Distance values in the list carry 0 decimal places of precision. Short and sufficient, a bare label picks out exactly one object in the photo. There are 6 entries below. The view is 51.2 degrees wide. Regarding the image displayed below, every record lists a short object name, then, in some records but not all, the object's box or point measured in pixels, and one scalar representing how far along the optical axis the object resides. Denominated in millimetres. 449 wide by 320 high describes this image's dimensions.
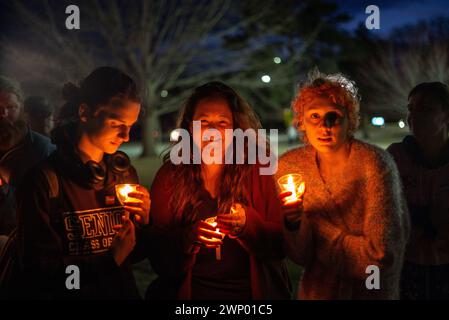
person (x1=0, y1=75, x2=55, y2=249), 3787
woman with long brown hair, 3223
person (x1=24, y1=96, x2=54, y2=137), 4672
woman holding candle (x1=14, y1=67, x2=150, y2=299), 3133
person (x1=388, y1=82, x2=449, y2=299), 3586
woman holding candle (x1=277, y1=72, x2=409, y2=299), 3053
